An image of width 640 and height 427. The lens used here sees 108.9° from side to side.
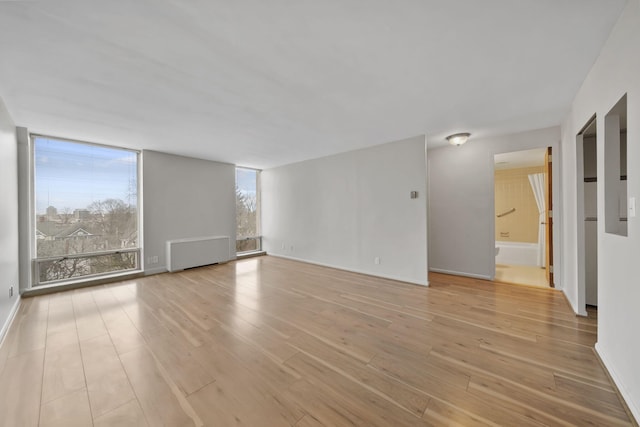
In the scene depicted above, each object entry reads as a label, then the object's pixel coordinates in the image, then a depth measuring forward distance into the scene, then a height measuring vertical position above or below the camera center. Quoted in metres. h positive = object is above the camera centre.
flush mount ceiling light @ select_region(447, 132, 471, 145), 3.78 +1.22
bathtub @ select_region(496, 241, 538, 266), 4.99 -0.99
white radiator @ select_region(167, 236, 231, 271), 4.75 -0.84
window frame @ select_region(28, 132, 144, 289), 3.51 -0.48
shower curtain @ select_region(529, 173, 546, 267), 4.85 +0.24
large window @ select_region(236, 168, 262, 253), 6.30 +0.10
